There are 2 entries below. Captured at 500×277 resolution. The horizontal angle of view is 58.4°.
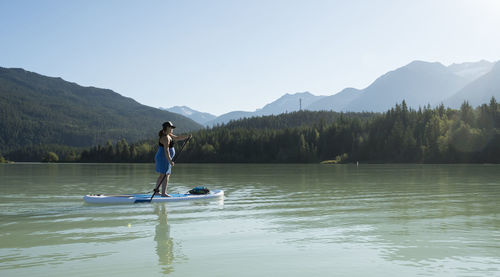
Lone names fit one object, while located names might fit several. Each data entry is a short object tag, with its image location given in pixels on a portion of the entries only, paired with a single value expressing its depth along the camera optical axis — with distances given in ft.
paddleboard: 63.31
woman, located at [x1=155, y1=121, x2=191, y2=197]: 63.41
